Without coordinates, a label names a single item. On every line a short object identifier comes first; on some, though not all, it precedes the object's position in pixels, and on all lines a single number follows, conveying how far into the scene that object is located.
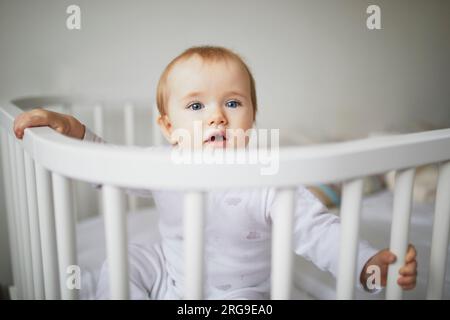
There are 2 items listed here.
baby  0.45
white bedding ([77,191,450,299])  0.67
